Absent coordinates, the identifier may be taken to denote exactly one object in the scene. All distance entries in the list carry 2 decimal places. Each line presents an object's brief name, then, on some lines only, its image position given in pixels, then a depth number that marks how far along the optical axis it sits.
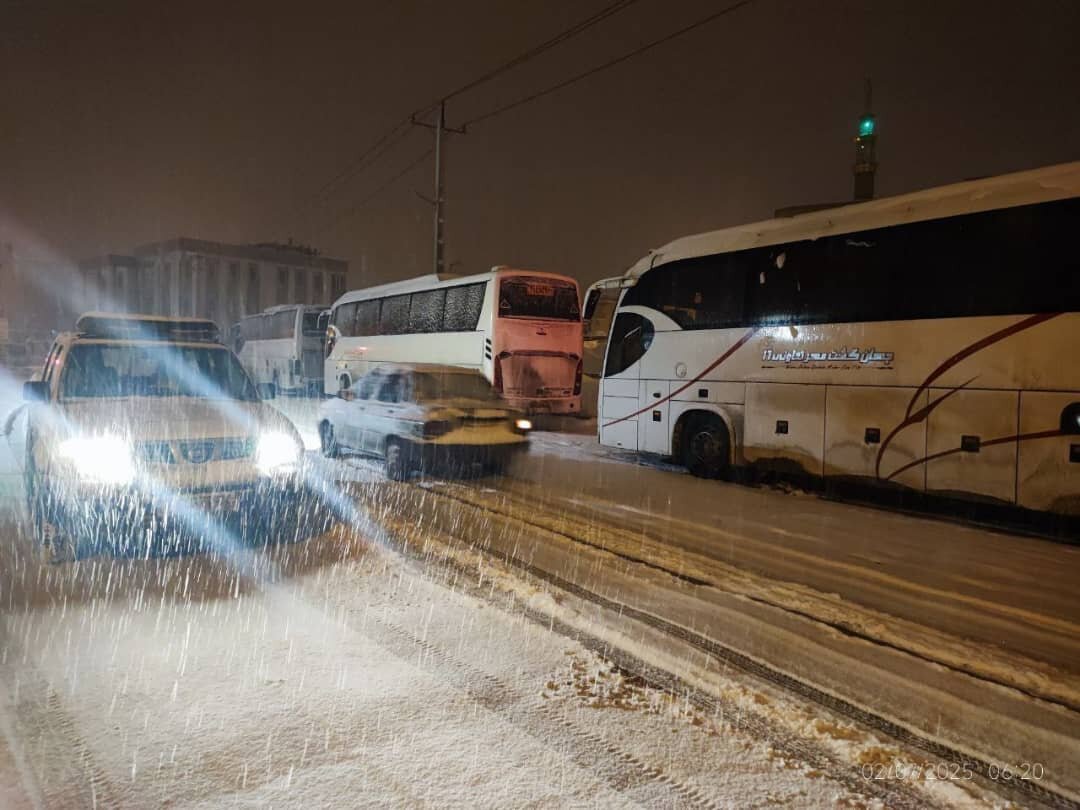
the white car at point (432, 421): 9.53
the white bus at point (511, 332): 16.77
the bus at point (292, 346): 31.42
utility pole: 25.39
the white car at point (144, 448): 5.44
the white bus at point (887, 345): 7.28
